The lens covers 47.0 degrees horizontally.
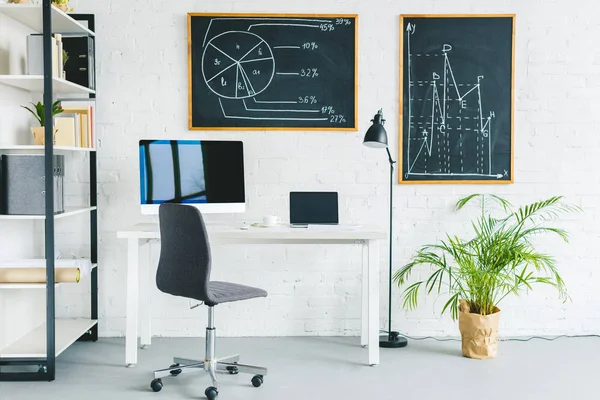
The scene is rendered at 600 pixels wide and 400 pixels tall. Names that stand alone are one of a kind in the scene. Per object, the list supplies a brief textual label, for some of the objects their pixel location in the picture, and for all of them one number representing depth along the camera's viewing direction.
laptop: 3.86
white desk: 3.49
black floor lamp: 3.73
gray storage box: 3.37
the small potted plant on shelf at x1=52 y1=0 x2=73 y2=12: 3.60
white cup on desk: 3.77
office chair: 3.06
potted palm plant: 3.74
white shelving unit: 3.25
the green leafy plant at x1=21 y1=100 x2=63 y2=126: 3.64
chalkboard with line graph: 4.17
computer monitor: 3.76
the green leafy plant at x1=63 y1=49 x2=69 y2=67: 3.89
